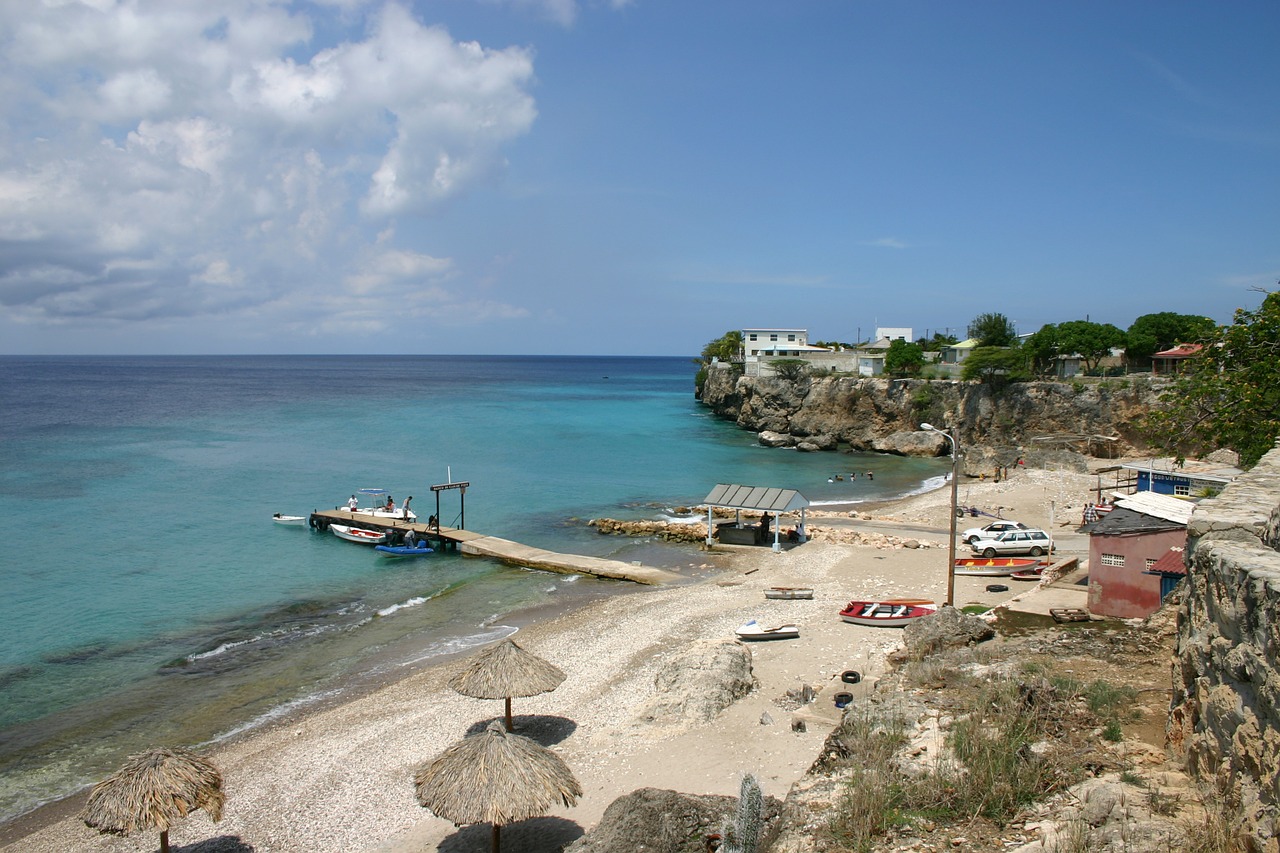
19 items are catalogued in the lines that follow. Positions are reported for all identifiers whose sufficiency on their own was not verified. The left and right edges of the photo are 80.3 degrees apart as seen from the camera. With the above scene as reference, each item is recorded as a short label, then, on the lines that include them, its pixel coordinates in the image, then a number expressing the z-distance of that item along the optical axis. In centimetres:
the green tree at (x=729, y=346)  10800
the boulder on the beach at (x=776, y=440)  7125
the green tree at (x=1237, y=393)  1884
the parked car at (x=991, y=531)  2978
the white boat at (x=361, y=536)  3741
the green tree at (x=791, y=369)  7956
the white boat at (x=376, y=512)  3891
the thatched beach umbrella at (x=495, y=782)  1140
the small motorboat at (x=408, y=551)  3553
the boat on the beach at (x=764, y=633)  2169
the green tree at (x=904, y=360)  7419
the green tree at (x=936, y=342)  10056
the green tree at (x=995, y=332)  8056
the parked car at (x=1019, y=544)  2898
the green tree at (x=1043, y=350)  6444
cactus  764
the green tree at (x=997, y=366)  6328
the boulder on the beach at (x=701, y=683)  1681
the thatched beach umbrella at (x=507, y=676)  1562
